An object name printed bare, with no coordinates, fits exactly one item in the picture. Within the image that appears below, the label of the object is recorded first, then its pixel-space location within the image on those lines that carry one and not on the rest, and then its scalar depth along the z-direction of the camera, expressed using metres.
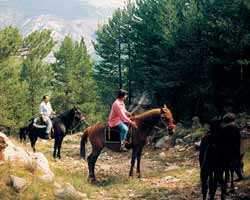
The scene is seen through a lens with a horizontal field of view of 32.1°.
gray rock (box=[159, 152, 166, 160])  19.20
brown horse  14.25
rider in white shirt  18.92
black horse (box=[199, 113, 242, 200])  9.35
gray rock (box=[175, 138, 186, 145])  21.22
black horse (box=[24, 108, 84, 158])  19.56
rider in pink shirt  13.63
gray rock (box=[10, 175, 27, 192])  10.50
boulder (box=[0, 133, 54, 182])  11.66
